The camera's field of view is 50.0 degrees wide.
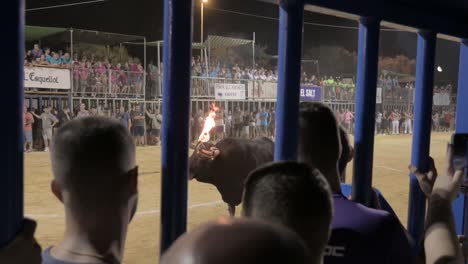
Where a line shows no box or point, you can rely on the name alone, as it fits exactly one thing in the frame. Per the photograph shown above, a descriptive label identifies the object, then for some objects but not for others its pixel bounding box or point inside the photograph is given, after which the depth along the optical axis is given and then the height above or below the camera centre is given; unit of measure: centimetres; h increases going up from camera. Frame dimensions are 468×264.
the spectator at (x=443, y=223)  143 -38
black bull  743 -113
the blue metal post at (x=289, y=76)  175 +5
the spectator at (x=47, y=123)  1500 -115
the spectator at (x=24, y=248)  108 -36
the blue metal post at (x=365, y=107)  210 -6
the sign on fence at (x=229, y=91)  1975 -5
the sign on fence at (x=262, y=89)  2109 +6
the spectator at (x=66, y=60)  1598 +80
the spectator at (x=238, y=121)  2055 -128
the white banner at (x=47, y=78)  1459 +20
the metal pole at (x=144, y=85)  1810 +8
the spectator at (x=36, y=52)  1554 +99
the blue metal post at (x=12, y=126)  109 -9
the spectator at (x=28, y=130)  1436 -135
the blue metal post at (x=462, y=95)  319 +1
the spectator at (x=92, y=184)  120 -24
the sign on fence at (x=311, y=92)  2236 +1
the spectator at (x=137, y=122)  1759 -122
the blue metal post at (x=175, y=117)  140 -8
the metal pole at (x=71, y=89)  1577 -14
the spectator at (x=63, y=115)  1554 -94
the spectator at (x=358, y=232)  148 -41
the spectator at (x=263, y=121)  2094 -127
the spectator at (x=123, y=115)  1711 -97
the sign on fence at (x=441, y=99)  3144 -19
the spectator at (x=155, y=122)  1793 -124
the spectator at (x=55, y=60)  1582 +79
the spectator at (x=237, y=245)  53 -17
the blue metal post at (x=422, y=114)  238 -9
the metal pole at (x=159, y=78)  1847 +34
